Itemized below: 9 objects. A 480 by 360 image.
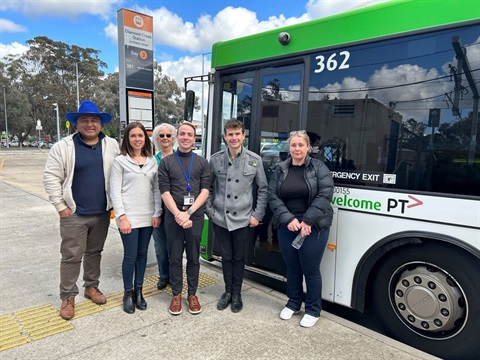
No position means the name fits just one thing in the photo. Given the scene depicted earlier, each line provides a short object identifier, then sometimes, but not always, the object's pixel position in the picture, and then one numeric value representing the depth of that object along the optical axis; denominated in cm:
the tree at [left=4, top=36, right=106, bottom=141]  4594
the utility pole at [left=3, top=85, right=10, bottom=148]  4672
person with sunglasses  389
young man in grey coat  339
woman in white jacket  334
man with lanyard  331
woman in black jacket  307
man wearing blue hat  323
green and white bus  270
